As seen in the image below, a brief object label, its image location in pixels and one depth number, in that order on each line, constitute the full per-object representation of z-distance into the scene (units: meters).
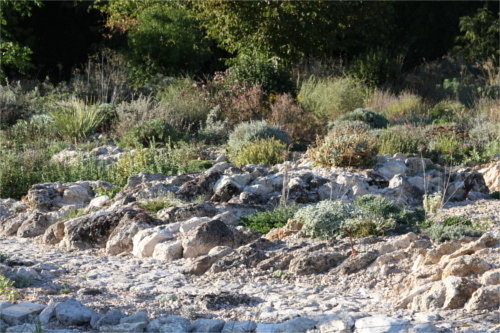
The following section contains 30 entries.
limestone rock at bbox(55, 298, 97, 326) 8.38
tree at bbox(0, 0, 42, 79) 33.75
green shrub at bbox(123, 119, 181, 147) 23.31
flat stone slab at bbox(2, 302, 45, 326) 8.24
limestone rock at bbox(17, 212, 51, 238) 15.19
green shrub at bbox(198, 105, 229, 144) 24.92
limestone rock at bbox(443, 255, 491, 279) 9.41
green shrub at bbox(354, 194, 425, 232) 13.11
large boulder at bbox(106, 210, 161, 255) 13.40
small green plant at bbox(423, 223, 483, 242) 11.55
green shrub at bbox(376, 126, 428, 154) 20.92
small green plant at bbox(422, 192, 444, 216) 14.00
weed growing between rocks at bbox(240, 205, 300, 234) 13.87
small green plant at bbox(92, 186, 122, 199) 17.25
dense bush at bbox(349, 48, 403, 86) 35.78
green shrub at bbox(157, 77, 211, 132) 26.38
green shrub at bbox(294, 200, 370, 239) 12.64
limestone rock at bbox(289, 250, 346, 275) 10.93
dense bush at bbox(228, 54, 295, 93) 30.40
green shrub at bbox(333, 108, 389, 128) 25.12
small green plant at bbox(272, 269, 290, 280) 10.86
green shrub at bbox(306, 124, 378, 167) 17.84
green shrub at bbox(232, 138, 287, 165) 20.02
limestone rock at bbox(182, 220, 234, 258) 12.44
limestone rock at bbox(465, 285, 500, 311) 8.48
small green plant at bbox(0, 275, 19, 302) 9.33
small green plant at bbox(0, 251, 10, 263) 11.75
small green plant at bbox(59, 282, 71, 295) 10.11
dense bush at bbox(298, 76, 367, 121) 28.06
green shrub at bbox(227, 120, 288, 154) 21.64
